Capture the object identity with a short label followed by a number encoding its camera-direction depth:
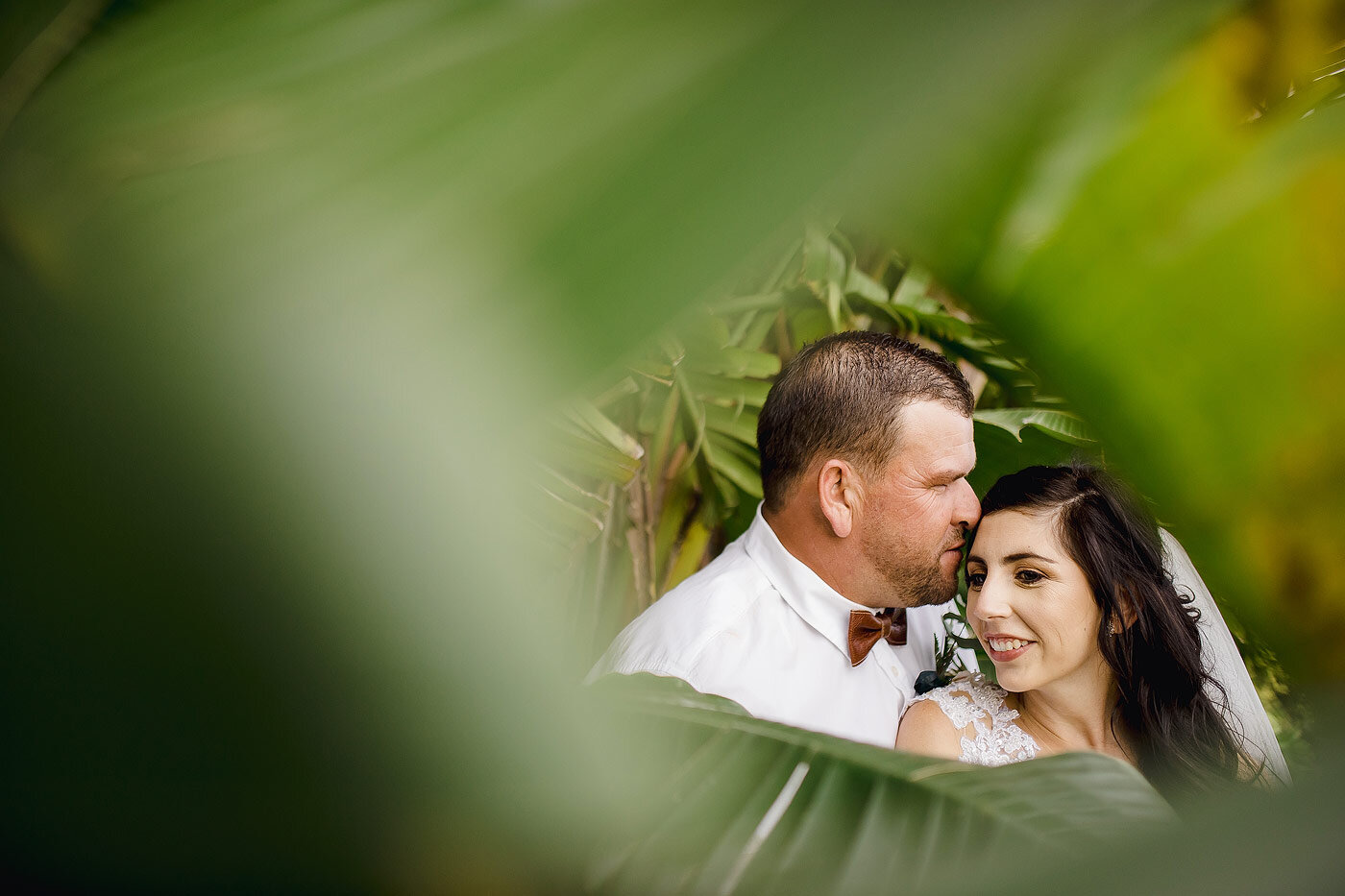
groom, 1.10
